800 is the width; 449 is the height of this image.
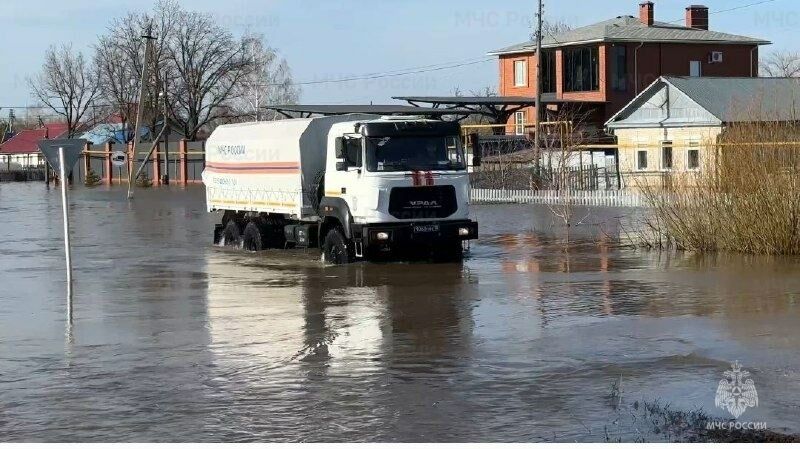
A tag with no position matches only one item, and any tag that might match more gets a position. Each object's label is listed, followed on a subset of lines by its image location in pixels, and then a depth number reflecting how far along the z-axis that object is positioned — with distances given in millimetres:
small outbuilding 51969
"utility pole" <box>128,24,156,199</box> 57062
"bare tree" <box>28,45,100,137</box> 95938
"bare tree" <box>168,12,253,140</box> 82750
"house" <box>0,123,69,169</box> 130125
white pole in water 17328
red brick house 69812
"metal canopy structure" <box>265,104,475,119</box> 52947
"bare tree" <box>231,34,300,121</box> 85000
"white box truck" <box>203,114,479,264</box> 21766
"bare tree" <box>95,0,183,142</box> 81812
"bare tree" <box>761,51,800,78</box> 98888
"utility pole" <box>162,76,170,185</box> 69412
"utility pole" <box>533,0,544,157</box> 48562
